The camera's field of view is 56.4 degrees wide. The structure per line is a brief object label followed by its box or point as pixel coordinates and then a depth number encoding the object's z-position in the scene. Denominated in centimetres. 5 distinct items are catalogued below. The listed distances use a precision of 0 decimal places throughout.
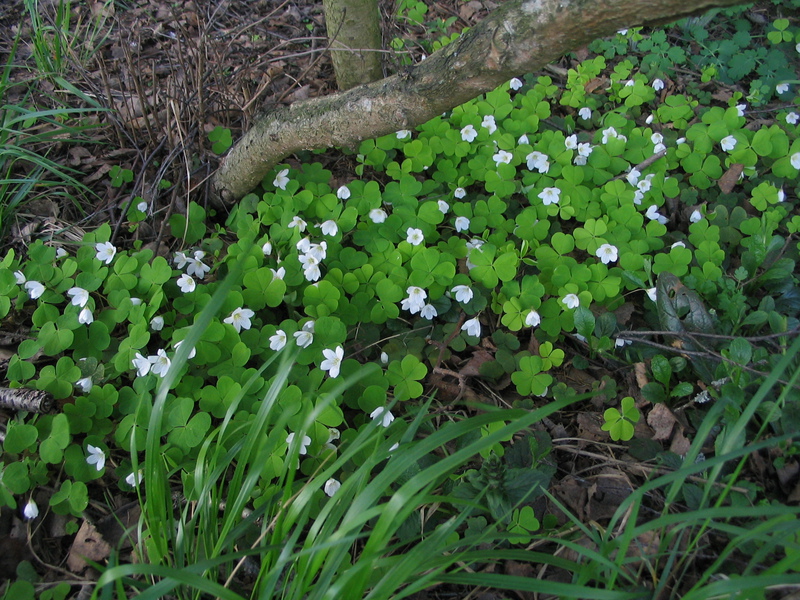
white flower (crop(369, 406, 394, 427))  57
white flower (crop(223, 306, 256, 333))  61
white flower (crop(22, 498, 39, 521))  53
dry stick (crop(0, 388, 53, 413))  56
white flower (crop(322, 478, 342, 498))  55
